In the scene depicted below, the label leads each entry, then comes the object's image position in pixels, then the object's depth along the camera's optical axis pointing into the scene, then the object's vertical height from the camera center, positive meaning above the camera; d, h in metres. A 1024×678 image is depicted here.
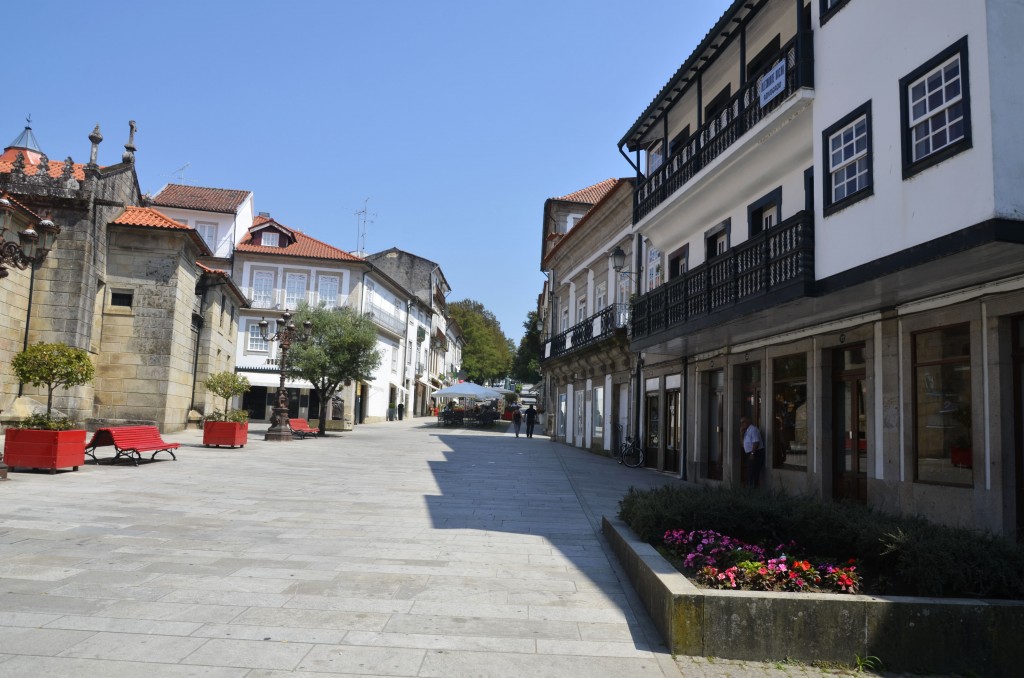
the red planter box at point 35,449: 12.62 -0.96
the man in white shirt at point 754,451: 13.77 -0.68
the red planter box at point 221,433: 20.86 -0.97
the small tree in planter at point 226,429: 20.89 -0.84
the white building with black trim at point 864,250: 7.73 +2.18
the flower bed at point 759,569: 4.95 -1.08
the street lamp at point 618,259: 21.78 +4.55
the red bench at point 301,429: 28.38 -1.06
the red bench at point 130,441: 14.70 -0.92
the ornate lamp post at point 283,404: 25.84 -0.10
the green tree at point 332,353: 30.11 +2.06
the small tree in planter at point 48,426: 12.72 -0.57
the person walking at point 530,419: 35.22 -0.50
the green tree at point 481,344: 87.19 +7.99
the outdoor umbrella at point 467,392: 42.73 +0.86
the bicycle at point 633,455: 20.77 -1.23
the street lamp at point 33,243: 12.20 +2.52
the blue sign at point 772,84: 11.46 +5.33
